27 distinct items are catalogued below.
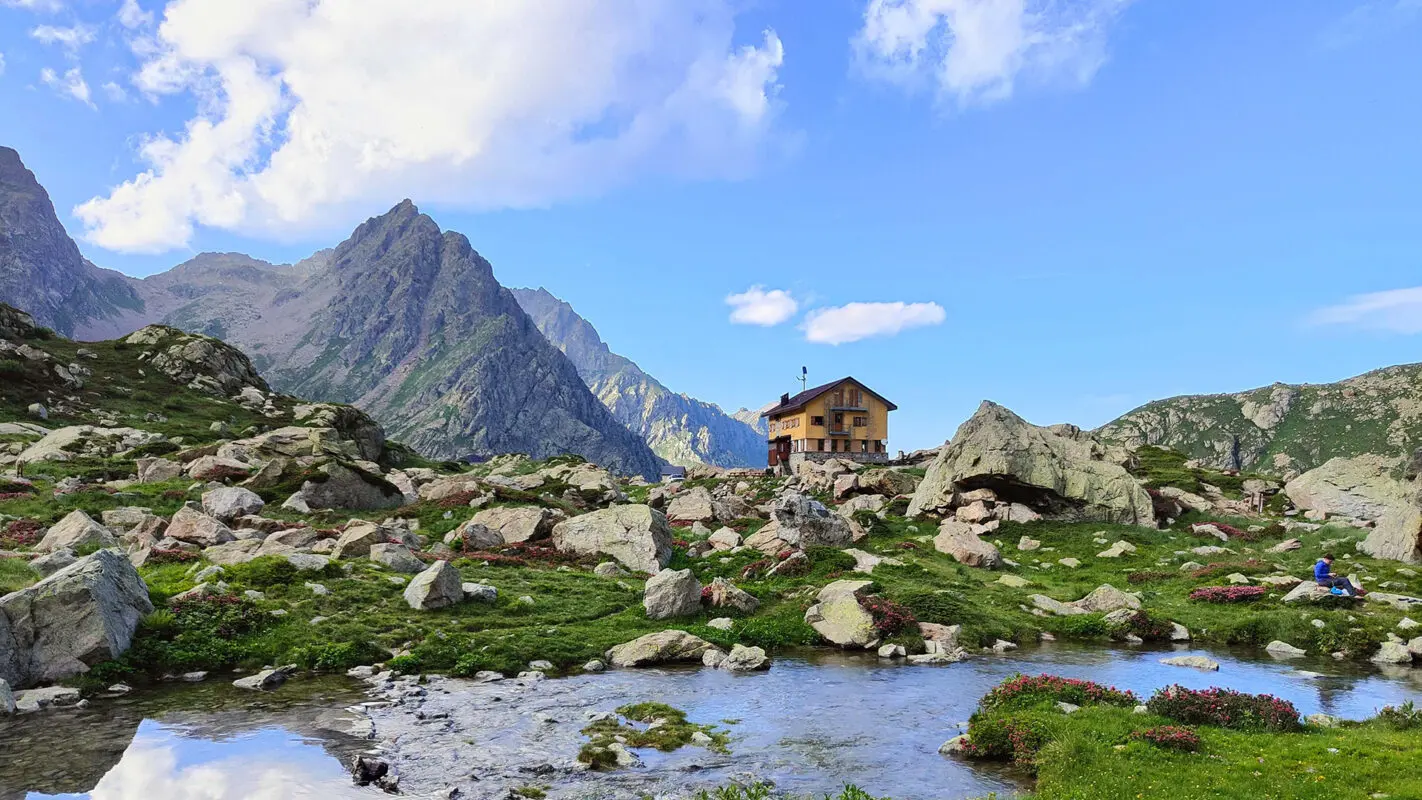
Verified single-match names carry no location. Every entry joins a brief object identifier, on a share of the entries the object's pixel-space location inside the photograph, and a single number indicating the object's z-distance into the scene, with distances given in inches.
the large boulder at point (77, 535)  1264.8
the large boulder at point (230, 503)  1718.9
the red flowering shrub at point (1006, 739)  688.1
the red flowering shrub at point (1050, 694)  802.2
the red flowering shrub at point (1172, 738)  642.8
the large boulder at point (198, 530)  1434.5
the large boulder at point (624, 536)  1679.4
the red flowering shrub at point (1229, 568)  1576.0
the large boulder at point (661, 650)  1058.1
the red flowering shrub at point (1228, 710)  709.3
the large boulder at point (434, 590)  1172.5
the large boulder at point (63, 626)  812.6
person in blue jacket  1302.9
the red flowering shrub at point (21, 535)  1342.3
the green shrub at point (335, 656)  962.1
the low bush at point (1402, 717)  709.3
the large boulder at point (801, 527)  1813.5
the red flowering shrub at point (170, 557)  1278.3
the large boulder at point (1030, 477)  2197.3
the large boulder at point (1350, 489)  2287.2
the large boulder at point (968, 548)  1747.0
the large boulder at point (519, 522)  1824.6
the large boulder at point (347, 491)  1993.1
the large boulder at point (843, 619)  1185.4
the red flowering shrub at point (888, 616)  1200.8
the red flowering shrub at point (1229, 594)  1392.7
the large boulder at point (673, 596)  1270.9
